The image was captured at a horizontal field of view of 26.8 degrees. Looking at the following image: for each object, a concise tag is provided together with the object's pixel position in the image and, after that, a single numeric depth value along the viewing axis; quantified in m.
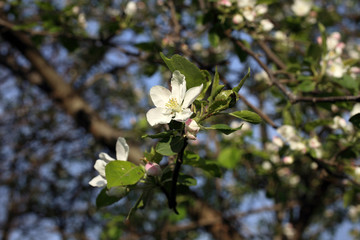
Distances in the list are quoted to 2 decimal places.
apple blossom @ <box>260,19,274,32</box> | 0.75
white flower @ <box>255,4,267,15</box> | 0.75
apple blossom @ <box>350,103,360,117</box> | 0.68
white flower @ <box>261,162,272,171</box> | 0.84
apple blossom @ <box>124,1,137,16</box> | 0.89
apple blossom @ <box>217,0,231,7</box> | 0.70
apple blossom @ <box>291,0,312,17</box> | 0.99
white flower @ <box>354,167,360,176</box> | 0.70
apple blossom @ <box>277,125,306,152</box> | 0.69
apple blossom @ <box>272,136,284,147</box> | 0.71
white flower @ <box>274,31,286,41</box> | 1.01
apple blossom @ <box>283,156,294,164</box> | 0.72
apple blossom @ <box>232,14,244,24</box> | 0.71
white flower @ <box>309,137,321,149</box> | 0.69
